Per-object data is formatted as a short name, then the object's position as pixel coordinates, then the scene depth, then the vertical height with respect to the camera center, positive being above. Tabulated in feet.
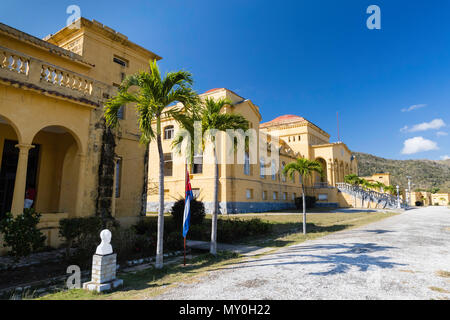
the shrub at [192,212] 46.39 -2.94
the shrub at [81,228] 25.88 -3.31
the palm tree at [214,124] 28.58 +7.76
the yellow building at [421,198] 228.43 -1.17
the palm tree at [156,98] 22.97 +8.52
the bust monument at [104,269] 17.11 -4.81
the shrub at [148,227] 39.24 -4.80
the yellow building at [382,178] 201.27 +13.83
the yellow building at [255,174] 84.89 +7.93
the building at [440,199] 241.51 -2.02
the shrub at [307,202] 112.98 -2.70
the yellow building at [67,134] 27.20 +7.61
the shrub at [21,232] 21.11 -3.02
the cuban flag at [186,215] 24.61 -1.79
